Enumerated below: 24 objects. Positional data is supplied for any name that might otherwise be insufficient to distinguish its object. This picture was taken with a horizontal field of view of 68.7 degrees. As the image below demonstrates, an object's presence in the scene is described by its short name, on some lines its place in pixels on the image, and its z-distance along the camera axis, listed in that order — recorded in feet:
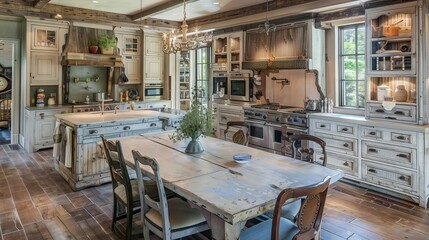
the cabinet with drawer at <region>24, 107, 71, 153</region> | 21.21
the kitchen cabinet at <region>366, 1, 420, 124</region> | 12.81
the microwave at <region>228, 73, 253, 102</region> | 21.49
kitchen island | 13.94
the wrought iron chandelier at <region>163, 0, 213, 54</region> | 12.51
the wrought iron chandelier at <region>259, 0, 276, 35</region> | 12.63
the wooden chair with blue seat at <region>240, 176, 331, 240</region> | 5.52
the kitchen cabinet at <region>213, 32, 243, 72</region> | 21.98
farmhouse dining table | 6.01
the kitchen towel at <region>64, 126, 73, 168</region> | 14.12
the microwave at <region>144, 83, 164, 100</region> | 27.22
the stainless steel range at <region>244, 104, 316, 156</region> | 17.08
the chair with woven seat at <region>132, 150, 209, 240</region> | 7.04
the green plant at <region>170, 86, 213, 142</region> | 9.55
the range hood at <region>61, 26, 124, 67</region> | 22.59
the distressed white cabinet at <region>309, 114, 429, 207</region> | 12.39
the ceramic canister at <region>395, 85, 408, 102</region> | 13.76
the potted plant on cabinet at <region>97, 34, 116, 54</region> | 23.80
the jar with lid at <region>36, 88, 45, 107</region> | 22.11
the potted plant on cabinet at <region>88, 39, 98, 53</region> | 23.89
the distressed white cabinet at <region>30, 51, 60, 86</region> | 21.80
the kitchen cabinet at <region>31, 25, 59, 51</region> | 21.60
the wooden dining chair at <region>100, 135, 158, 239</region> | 8.82
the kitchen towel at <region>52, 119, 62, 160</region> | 15.16
